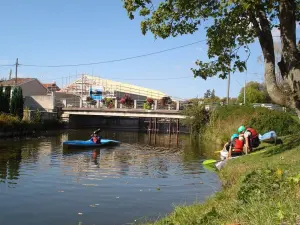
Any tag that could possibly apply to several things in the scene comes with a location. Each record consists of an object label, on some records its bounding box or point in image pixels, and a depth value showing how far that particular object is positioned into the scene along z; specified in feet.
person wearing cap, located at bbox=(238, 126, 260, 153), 47.32
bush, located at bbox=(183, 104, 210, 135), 102.08
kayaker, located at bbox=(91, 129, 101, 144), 74.77
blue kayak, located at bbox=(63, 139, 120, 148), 71.30
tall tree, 21.97
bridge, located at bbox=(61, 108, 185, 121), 113.15
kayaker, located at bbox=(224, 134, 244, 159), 47.88
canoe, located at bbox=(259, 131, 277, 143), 48.46
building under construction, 180.86
